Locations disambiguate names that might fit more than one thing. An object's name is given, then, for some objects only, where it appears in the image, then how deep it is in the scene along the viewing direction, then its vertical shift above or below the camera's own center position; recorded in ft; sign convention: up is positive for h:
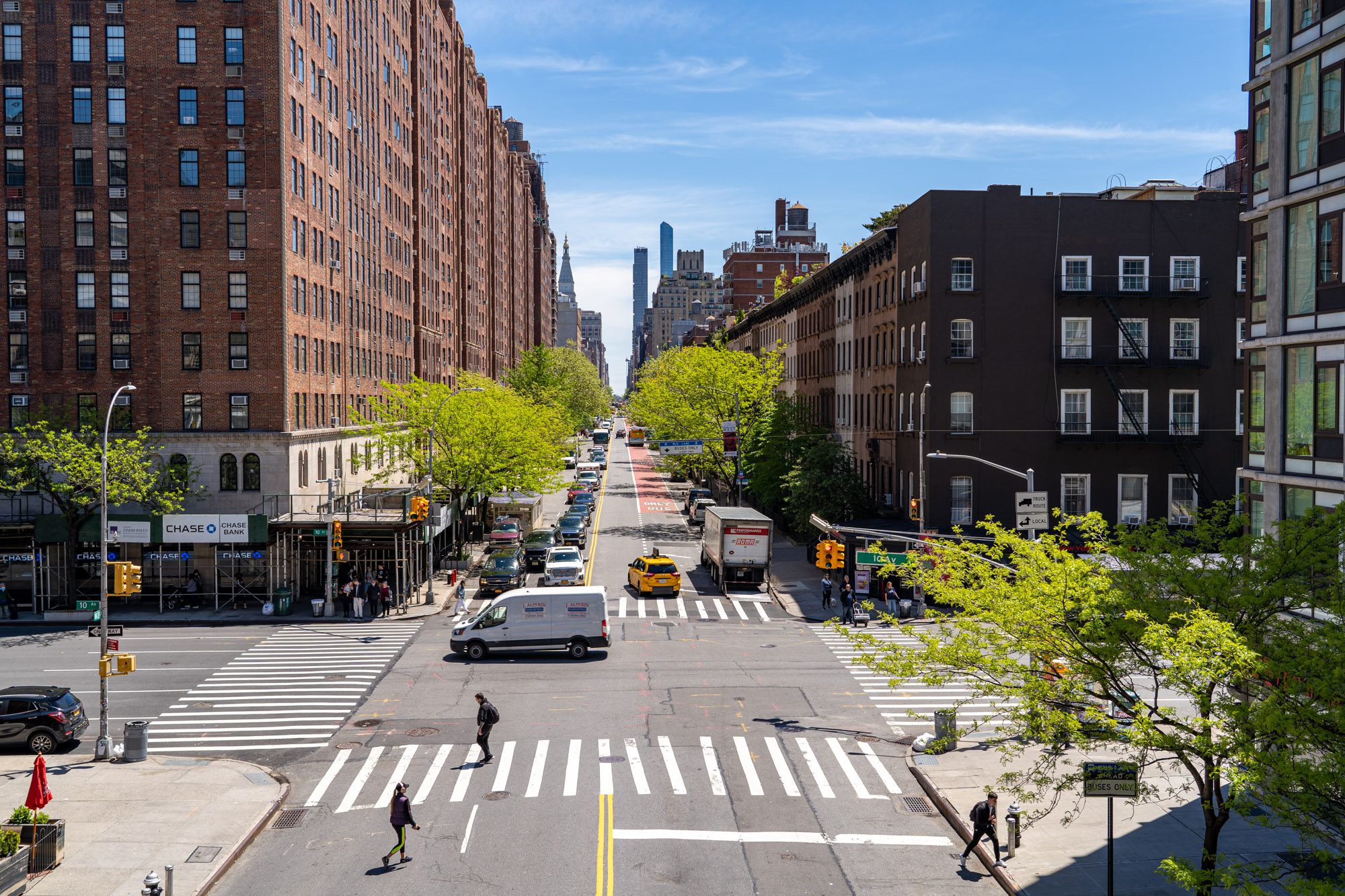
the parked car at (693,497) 288.57 -22.62
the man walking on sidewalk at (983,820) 66.54 -25.34
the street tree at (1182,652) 46.01 -12.11
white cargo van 123.44 -24.23
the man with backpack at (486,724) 84.43 -24.34
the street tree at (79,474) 146.61 -8.10
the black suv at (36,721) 90.38 -25.64
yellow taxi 166.71 -25.40
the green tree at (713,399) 275.59 +4.25
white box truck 175.01 -21.79
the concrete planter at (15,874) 58.70 -25.43
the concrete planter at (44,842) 63.16 -25.17
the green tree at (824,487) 203.21 -14.02
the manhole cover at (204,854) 65.51 -27.09
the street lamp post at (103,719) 88.38 -25.26
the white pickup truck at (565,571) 161.99 -23.73
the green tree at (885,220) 245.65 +46.05
